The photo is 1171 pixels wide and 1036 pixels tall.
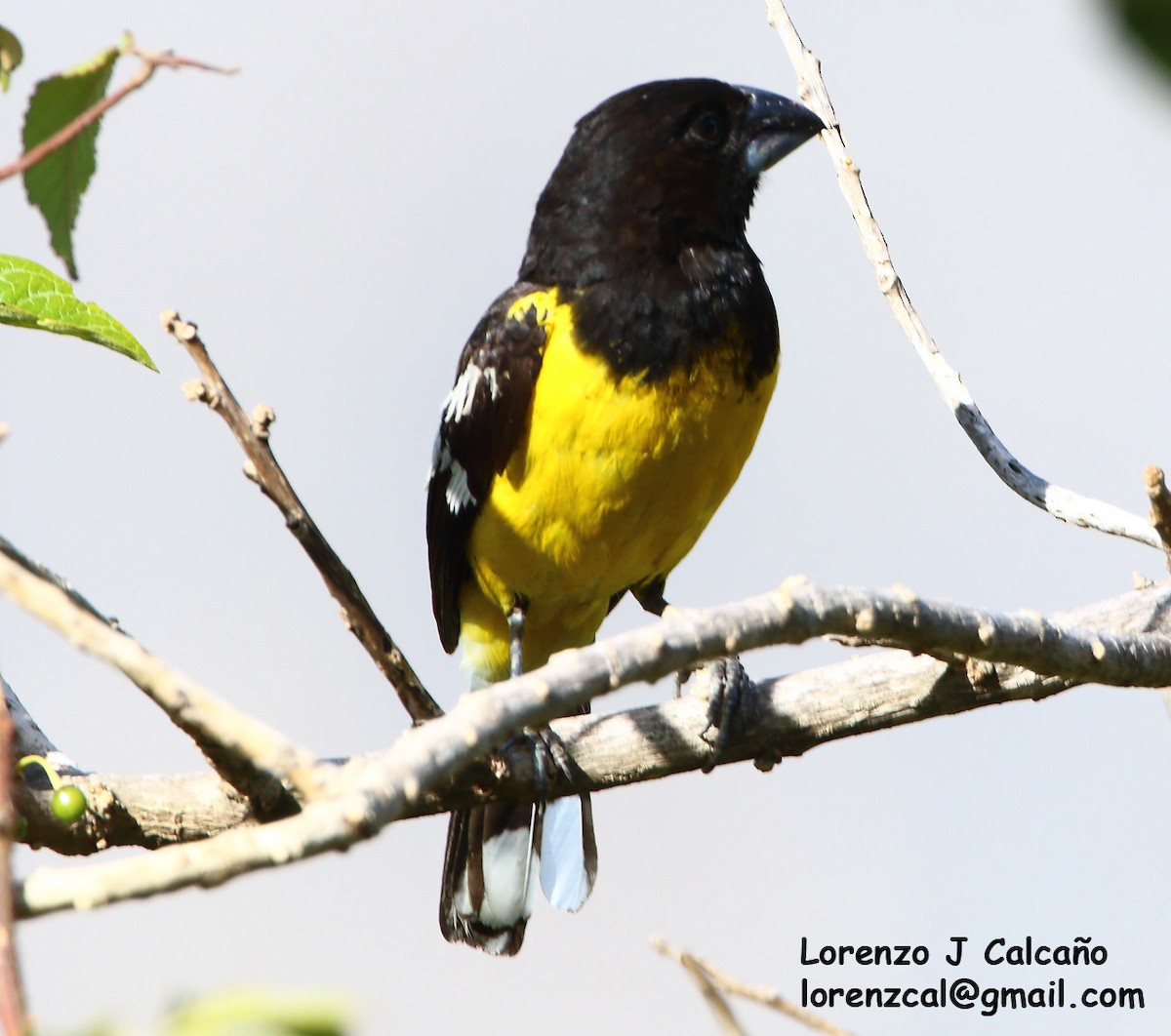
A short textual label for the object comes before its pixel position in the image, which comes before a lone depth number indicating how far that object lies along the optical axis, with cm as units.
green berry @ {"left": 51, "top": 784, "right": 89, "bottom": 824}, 473
